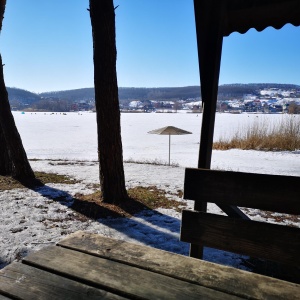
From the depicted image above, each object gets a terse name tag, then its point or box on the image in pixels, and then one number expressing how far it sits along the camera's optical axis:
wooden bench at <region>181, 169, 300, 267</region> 1.53
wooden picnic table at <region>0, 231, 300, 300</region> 1.21
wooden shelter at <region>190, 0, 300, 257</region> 2.06
